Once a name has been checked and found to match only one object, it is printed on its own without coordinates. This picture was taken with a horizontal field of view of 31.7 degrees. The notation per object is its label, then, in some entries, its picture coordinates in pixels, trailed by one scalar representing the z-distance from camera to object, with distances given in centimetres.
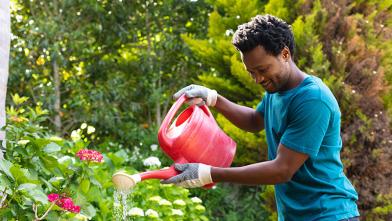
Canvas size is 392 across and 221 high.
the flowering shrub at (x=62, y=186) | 221
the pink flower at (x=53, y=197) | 228
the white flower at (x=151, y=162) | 464
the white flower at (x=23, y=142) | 274
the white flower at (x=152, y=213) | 361
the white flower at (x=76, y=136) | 352
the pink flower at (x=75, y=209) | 226
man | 196
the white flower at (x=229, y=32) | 527
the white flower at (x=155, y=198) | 380
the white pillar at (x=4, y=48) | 266
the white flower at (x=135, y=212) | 348
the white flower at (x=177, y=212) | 384
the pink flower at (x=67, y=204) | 225
